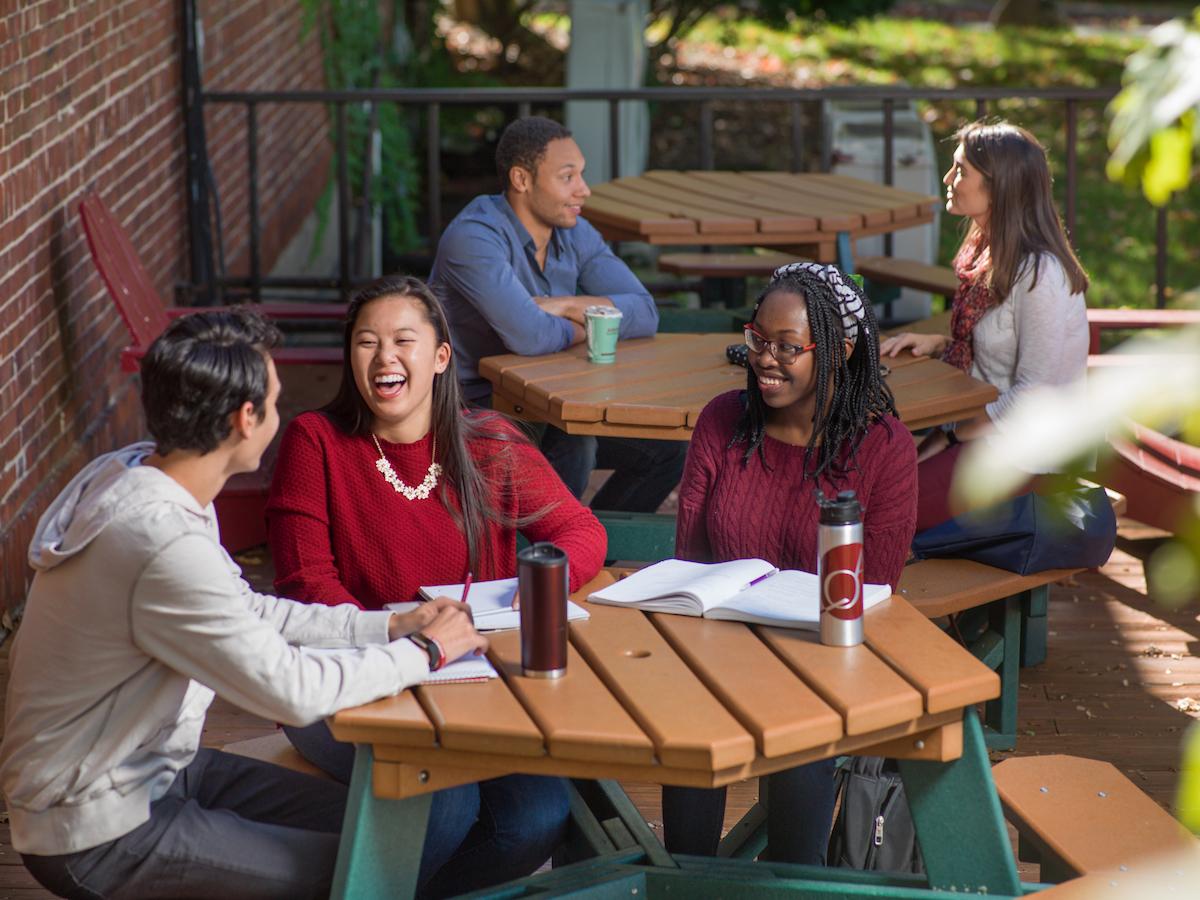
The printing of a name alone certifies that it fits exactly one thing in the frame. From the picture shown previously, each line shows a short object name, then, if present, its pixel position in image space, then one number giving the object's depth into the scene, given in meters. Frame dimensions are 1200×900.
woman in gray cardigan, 7.82
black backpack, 5.47
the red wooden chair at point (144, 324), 9.81
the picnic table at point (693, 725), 4.04
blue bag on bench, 7.22
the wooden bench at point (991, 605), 7.07
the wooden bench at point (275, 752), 5.23
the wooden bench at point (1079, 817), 5.07
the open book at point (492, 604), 4.80
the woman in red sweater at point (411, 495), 5.37
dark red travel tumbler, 4.29
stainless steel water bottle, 4.48
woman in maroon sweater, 5.77
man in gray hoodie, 4.16
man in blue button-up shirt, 8.22
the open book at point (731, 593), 4.84
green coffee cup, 8.02
